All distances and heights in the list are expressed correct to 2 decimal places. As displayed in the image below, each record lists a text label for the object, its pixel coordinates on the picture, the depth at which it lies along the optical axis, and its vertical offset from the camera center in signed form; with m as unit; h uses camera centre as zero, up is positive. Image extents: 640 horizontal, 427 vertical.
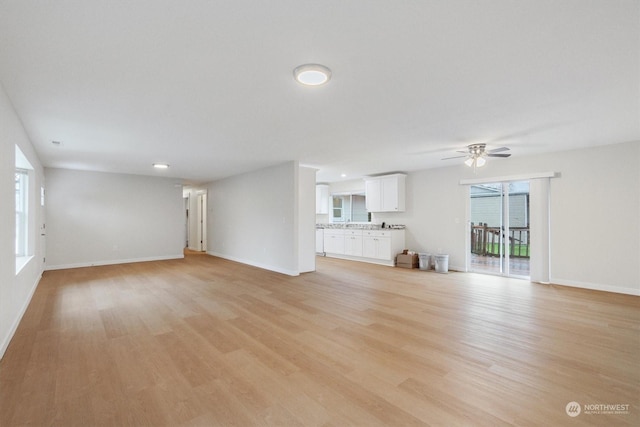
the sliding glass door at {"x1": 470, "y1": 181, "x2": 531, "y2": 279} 5.60 -0.32
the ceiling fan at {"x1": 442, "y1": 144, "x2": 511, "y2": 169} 4.44 +0.97
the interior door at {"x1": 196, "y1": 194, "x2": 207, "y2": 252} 9.77 -0.35
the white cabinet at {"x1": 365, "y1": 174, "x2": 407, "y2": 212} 7.19 +0.53
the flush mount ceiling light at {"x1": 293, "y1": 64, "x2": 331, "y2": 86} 2.17 +1.12
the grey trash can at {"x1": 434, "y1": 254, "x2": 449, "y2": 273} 6.16 -1.14
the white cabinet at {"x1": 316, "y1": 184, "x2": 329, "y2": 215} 9.34 +0.53
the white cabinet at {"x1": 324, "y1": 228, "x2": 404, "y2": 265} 7.07 -0.86
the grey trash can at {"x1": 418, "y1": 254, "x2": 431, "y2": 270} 6.54 -1.15
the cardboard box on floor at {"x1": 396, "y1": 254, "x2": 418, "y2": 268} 6.74 -1.17
